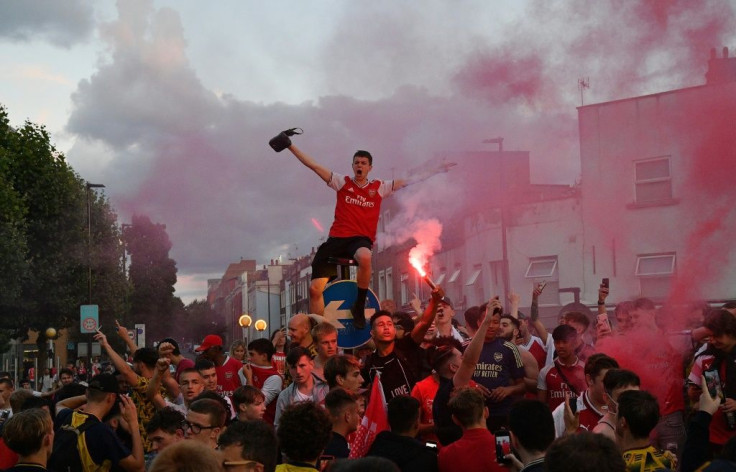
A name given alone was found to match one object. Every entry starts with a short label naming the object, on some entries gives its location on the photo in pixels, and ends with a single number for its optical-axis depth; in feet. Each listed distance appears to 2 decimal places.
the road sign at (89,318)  82.38
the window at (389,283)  144.36
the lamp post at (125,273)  163.94
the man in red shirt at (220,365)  40.14
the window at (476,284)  108.17
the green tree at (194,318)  286.17
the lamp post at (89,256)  127.16
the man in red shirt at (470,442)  20.02
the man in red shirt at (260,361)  36.94
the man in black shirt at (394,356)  27.76
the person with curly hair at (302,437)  17.85
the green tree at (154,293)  248.73
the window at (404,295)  138.17
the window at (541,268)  92.48
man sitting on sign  35.09
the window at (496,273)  106.22
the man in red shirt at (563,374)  28.71
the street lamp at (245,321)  96.37
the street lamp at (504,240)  94.79
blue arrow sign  34.50
